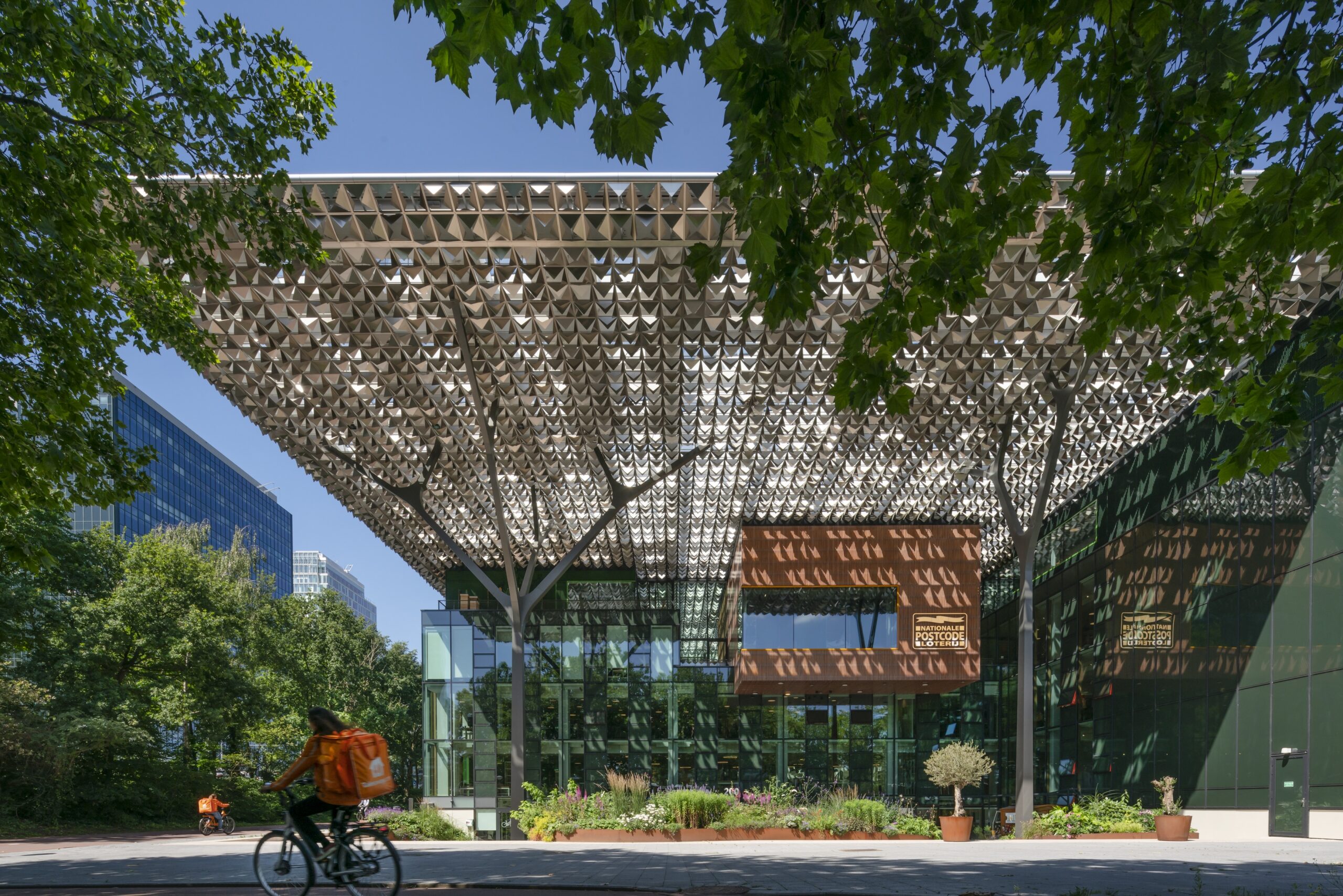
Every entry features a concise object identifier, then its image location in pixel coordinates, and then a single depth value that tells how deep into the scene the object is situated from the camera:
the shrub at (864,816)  21.73
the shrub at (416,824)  23.39
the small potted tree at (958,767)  24.81
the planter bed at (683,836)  20.45
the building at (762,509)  19.53
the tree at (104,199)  9.21
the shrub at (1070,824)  22.08
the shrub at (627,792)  21.66
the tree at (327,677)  48.47
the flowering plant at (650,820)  20.66
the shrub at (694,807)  20.91
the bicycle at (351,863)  7.36
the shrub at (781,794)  22.84
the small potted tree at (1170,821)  21.12
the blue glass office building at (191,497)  91.81
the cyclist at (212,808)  30.84
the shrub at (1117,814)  22.42
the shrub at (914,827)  22.53
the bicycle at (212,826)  30.23
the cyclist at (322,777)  7.37
